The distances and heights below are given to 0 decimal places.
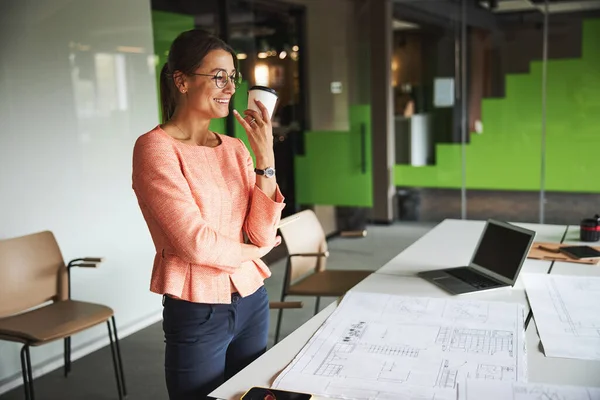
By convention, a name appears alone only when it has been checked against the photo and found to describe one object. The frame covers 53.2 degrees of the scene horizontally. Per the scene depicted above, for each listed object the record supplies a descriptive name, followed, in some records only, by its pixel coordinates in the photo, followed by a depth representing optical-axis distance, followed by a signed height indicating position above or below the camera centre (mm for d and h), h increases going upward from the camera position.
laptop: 2244 -621
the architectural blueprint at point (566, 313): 1637 -669
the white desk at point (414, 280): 1525 -677
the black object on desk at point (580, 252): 2674 -677
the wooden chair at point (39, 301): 2852 -940
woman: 1542 -259
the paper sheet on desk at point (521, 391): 1325 -643
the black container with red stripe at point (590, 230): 3004 -642
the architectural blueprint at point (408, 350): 1418 -645
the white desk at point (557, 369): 1432 -660
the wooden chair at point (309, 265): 3344 -890
